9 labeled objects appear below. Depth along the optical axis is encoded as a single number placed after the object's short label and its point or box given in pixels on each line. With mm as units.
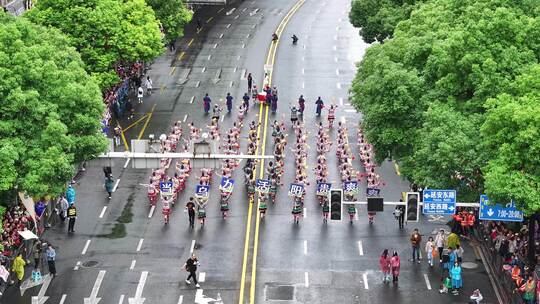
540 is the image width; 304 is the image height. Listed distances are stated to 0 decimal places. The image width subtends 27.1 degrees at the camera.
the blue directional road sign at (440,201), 42438
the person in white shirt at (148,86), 77312
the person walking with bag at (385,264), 45872
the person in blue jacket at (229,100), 71688
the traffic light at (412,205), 41000
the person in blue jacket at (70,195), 54278
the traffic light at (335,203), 41125
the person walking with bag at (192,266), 45656
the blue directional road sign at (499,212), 42500
